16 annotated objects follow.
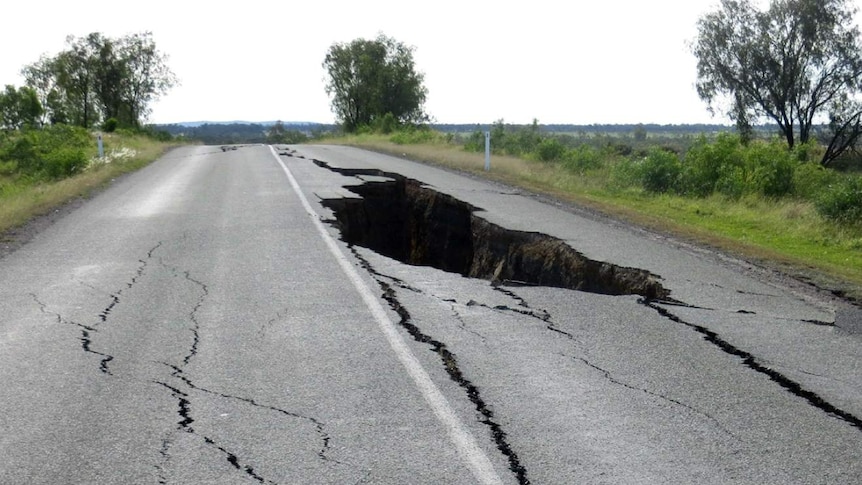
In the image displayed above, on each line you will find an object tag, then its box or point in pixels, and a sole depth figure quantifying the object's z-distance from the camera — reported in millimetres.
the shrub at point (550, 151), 29877
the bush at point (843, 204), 13750
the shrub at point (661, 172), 19969
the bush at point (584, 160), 25133
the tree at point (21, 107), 60969
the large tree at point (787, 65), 34719
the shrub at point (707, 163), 19672
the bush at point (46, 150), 23719
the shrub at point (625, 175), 20453
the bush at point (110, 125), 50750
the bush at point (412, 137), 40872
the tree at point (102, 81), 57406
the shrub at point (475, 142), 34469
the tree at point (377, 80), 61375
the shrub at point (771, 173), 19344
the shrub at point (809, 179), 19572
